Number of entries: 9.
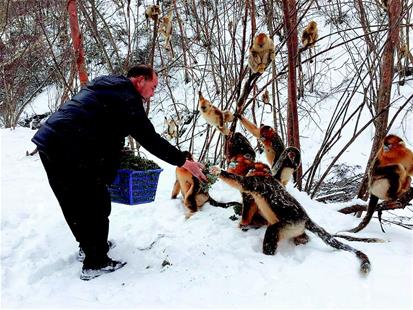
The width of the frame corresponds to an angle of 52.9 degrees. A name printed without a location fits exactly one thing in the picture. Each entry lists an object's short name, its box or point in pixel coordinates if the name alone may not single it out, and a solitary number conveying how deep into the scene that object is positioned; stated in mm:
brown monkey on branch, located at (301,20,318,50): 3605
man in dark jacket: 2750
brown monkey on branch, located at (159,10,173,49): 4590
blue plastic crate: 3117
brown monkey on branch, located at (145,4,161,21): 4180
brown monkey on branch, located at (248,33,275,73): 3053
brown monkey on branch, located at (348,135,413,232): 2928
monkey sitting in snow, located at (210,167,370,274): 2758
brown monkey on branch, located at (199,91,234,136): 3396
